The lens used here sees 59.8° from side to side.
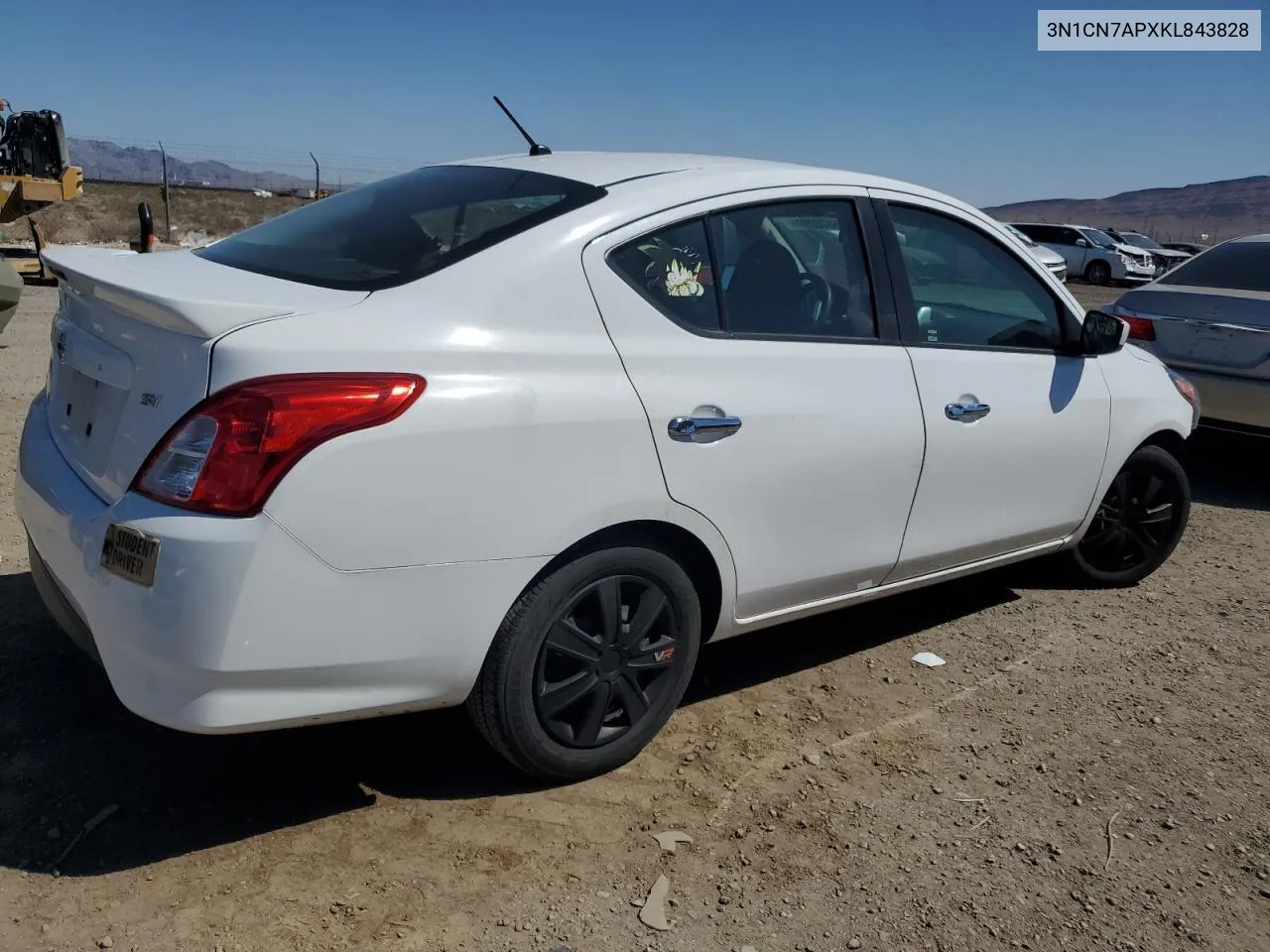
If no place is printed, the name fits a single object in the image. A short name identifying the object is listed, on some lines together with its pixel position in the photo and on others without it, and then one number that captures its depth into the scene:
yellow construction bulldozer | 18.11
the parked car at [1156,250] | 37.16
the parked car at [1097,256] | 33.78
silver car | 6.50
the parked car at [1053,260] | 24.99
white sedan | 2.41
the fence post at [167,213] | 25.38
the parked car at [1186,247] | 45.70
